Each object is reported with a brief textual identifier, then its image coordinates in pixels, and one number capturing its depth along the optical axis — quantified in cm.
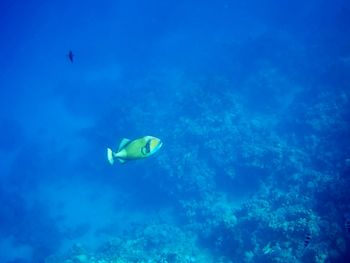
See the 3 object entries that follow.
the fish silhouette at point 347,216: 963
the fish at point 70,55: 857
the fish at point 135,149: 316
